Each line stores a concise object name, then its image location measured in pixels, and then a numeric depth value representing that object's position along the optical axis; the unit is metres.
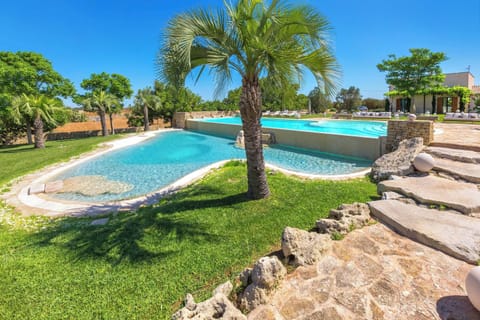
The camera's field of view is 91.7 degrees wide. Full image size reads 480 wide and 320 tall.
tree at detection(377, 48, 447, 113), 26.83
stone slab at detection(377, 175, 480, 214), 4.38
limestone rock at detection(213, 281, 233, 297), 2.88
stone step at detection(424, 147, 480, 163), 6.61
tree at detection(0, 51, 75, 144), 18.16
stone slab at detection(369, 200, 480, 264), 3.17
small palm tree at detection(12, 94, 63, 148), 15.84
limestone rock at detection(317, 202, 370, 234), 3.88
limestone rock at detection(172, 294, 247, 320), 2.40
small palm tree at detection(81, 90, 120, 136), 23.86
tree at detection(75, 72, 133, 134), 25.09
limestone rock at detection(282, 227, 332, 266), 3.22
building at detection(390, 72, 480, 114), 29.92
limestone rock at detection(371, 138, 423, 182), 6.93
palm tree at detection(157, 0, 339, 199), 4.69
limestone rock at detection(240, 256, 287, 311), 2.65
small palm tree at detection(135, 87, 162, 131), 27.78
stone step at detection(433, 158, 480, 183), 5.57
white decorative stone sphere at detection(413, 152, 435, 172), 6.20
